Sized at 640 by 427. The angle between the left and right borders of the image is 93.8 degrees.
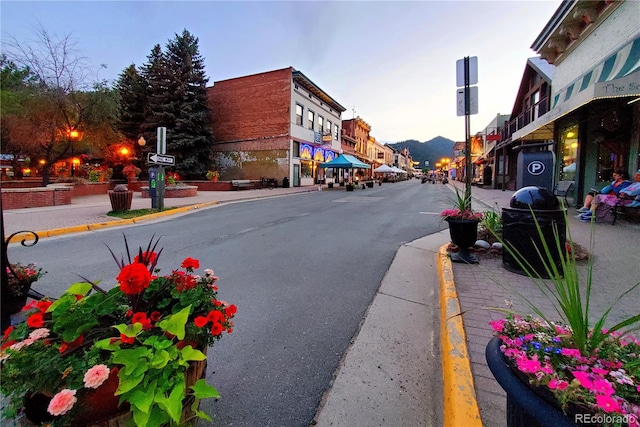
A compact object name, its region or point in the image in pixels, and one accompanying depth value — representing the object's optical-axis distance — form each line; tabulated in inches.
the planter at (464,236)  195.0
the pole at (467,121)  237.4
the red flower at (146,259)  74.0
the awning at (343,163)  957.2
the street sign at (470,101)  240.3
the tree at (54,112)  599.8
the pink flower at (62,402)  43.8
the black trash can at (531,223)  166.2
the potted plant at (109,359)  47.9
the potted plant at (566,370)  43.9
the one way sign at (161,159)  408.2
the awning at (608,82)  255.0
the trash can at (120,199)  399.5
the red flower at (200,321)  58.2
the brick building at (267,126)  1046.4
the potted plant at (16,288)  107.8
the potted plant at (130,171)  871.4
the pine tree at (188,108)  990.4
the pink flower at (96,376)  45.5
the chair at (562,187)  461.7
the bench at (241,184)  908.0
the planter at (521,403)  44.7
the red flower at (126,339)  52.7
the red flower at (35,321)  55.2
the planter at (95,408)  48.8
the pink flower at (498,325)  63.2
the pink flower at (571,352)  52.9
